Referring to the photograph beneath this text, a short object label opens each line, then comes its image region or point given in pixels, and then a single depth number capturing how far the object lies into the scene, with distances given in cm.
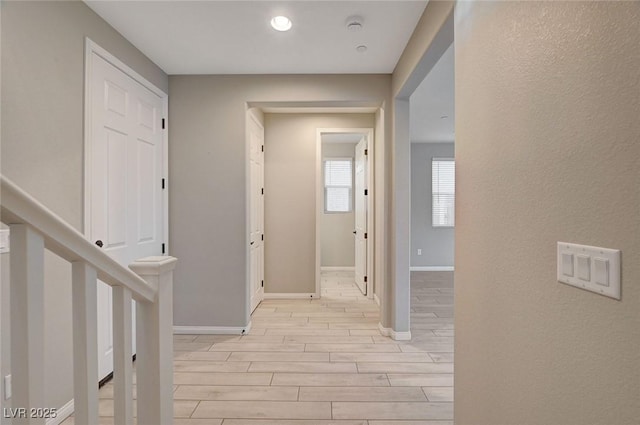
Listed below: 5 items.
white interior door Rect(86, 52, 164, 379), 223
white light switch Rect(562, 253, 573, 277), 90
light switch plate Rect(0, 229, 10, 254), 157
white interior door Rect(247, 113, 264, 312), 386
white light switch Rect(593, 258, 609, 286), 79
